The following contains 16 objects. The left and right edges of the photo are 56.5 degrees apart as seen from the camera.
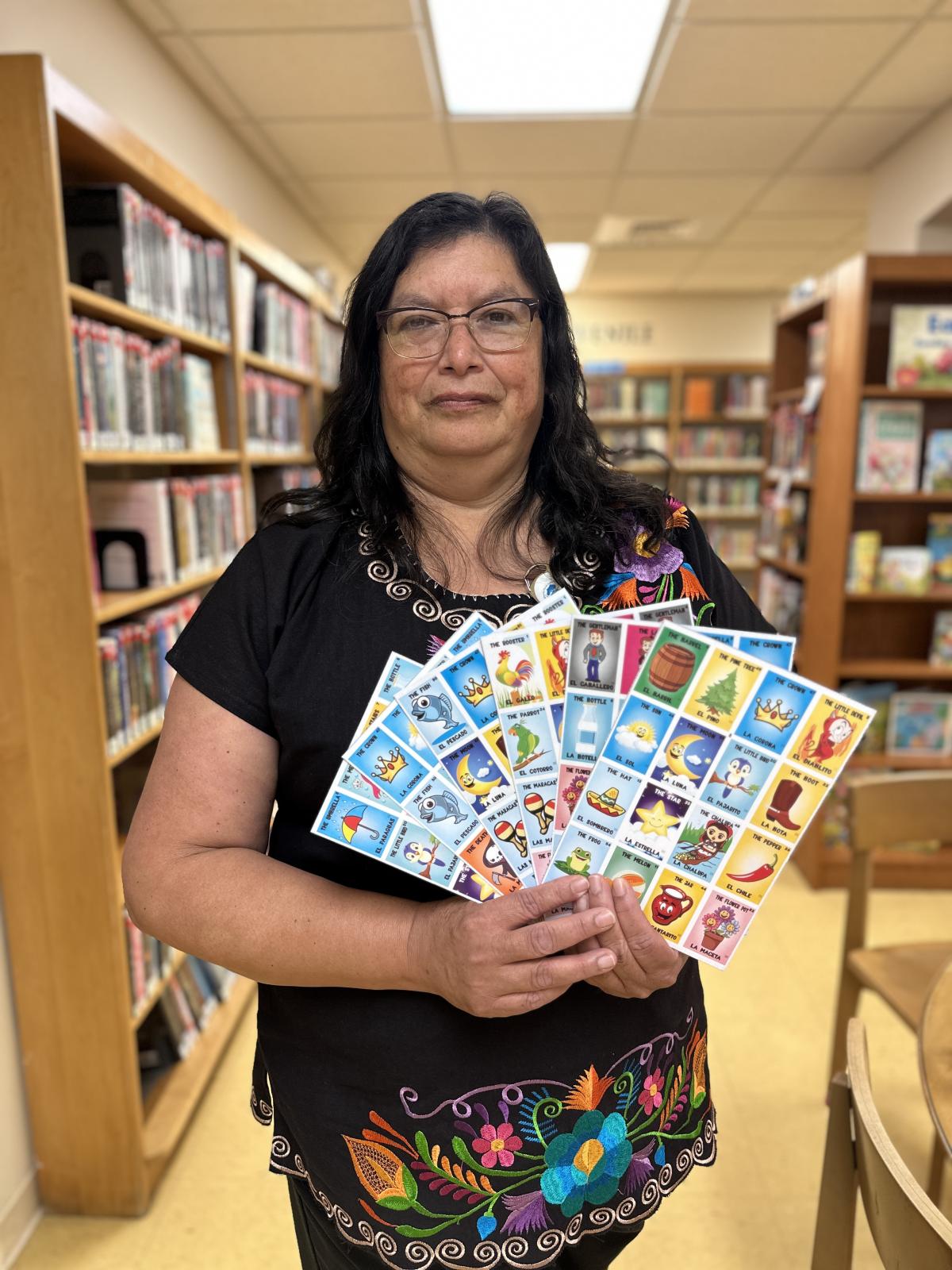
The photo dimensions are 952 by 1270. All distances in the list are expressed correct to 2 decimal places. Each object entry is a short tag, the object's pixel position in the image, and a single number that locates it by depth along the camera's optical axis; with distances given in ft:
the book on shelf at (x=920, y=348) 11.13
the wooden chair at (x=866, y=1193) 2.49
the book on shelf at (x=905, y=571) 11.63
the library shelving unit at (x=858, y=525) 11.18
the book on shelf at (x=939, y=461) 11.45
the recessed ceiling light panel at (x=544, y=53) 8.80
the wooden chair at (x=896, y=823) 6.85
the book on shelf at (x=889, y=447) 11.42
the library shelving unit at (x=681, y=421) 24.77
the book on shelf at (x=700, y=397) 24.84
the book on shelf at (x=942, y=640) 11.94
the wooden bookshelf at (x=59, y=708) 5.28
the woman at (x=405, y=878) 3.12
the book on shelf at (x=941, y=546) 11.78
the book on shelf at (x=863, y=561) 11.65
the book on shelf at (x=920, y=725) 11.98
